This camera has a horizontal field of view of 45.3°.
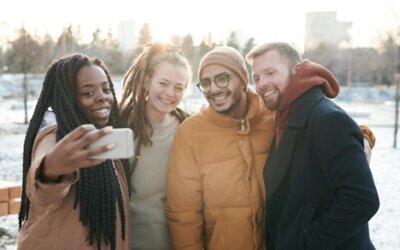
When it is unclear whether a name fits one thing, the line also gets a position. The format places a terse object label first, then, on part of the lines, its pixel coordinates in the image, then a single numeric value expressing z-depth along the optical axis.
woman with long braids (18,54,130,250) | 2.28
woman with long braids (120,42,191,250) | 3.16
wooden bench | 5.29
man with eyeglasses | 3.00
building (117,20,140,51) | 87.75
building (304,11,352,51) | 78.74
